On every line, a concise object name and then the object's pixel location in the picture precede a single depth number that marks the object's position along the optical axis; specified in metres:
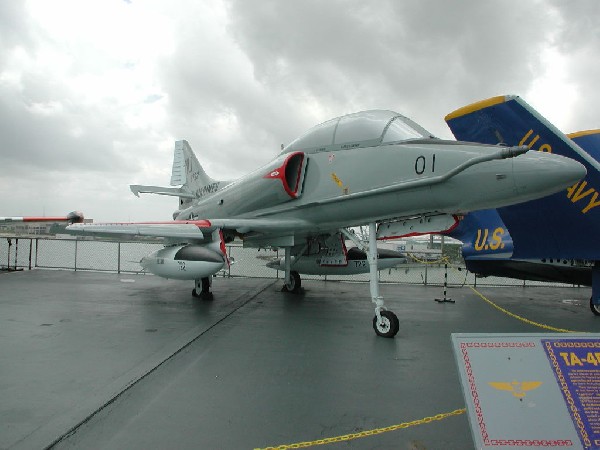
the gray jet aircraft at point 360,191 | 4.89
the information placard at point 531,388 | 2.06
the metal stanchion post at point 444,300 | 9.41
